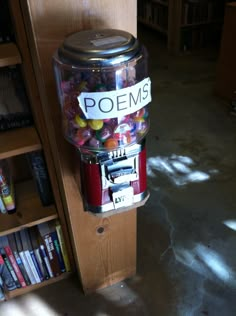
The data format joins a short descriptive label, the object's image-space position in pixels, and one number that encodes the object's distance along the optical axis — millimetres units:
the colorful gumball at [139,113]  770
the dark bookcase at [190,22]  3555
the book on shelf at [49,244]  1248
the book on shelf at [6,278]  1246
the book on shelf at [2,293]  1307
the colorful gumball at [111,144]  764
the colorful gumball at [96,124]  731
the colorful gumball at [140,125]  786
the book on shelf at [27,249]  1251
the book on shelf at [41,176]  1118
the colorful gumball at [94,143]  763
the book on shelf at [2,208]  1204
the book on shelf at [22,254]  1244
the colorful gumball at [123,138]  767
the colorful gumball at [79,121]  738
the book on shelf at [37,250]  1268
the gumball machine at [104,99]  702
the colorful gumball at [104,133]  748
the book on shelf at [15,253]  1241
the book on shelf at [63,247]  1241
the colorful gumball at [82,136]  755
